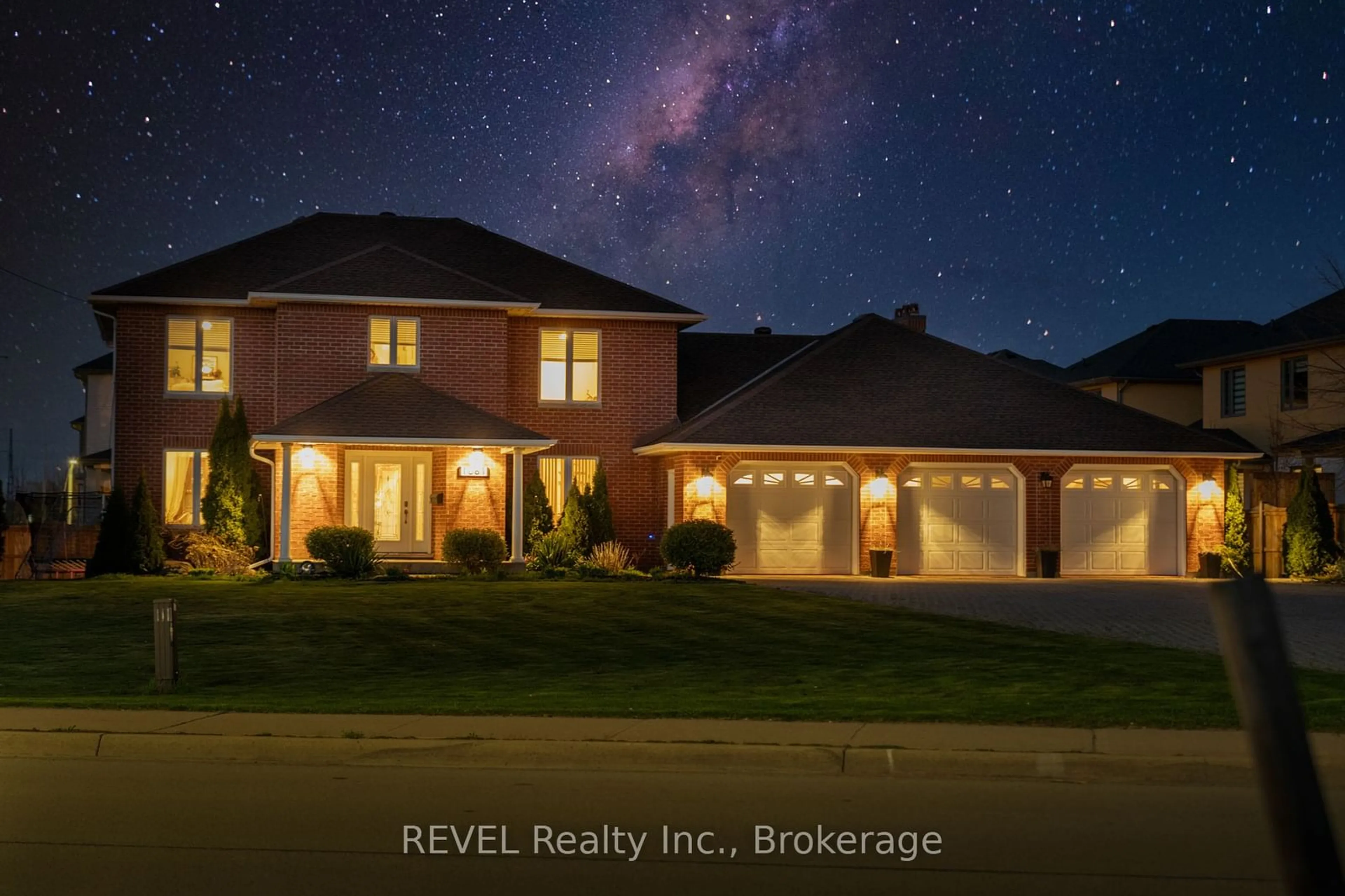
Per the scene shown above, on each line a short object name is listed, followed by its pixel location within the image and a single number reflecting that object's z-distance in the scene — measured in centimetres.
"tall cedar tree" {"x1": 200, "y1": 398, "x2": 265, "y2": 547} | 3030
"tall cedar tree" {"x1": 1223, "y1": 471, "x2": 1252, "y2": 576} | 3231
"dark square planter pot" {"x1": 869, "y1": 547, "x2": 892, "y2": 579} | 3095
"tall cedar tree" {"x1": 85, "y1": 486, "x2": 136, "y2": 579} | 2973
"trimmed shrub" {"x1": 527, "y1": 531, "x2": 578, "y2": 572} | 2991
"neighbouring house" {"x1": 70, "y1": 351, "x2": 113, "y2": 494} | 5050
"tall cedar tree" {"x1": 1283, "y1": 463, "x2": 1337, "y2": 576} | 3155
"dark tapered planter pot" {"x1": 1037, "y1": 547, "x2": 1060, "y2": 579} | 3172
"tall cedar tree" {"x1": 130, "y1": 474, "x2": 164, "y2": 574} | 2980
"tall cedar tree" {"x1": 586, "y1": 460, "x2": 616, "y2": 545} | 3155
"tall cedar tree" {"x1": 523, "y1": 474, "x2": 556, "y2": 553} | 3142
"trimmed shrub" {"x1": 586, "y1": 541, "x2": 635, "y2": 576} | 2953
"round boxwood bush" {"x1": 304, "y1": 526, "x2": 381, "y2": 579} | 2792
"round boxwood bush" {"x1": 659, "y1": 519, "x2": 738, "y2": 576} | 2894
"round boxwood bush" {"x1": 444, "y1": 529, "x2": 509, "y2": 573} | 2886
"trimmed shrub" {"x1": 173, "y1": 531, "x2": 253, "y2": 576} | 2955
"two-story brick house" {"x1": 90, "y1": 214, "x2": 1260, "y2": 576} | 3102
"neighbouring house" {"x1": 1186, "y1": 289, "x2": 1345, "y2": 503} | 3816
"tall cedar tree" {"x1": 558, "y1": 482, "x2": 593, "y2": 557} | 3055
